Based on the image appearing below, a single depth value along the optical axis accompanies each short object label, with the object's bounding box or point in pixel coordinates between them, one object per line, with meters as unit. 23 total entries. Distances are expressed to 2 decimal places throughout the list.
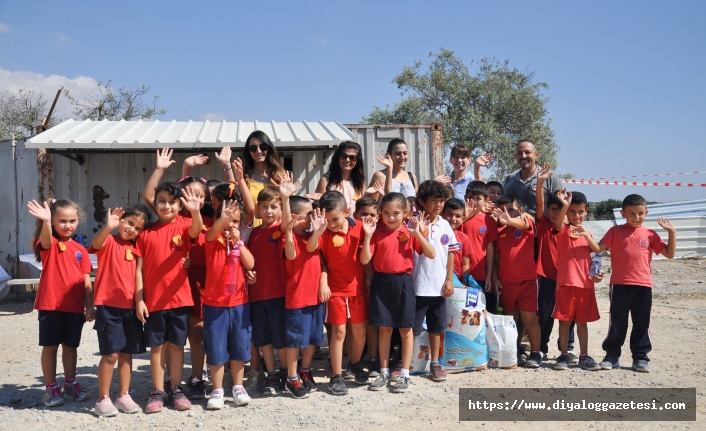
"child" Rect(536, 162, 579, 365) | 4.96
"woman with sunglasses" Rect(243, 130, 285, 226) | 4.63
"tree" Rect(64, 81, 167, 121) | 18.36
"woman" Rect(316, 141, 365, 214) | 4.95
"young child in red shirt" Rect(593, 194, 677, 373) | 4.71
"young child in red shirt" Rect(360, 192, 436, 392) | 4.26
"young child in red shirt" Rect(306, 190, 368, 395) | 4.19
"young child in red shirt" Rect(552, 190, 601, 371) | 4.76
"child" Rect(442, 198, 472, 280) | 4.84
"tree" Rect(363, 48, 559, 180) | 17.80
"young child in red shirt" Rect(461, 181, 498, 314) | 5.02
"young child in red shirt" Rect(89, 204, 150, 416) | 3.79
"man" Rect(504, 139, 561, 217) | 5.21
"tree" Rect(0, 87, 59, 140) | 19.70
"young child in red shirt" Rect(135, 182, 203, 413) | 3.86
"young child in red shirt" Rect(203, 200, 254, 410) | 3.89
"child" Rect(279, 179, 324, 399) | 4.04
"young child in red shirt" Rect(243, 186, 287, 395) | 4.13
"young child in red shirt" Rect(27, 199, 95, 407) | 4.02
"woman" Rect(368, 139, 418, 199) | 5.16
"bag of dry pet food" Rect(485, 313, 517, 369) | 4.73
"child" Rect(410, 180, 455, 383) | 4.44
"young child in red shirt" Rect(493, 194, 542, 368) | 4.88
